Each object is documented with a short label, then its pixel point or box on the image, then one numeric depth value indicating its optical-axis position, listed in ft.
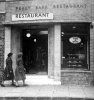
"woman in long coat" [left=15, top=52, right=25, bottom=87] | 40.63
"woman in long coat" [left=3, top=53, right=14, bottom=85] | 40.96
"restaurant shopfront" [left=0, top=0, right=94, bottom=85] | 41.81
